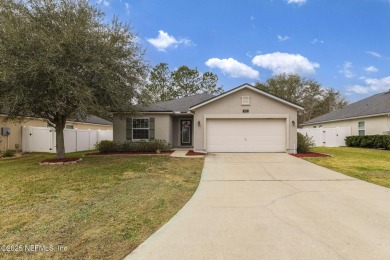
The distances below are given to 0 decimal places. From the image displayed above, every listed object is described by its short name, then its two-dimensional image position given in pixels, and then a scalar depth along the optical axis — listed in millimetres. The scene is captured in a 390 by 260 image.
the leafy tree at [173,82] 42312
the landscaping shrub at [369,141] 18973
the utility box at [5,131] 16922
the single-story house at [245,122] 15711
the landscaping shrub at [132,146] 16922
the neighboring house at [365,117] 20192
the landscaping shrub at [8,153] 15900
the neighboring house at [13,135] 17048
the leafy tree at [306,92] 43719
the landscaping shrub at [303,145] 16078
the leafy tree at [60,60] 10141
